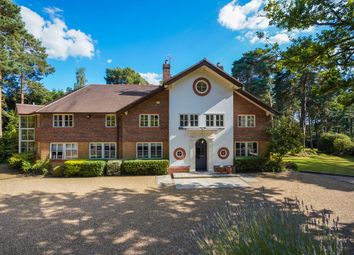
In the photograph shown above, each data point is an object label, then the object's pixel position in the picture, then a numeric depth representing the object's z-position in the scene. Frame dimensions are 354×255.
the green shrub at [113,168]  16.83
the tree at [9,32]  22.20
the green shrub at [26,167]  17.19
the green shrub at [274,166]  18.11
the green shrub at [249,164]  18.03
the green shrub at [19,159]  18.66
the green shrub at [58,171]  16.95
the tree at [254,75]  40.66
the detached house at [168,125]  17.94
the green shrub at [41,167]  17.20
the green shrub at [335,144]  30.20
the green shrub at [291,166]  18.97
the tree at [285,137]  17.31
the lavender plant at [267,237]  3.11
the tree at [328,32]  8.80
